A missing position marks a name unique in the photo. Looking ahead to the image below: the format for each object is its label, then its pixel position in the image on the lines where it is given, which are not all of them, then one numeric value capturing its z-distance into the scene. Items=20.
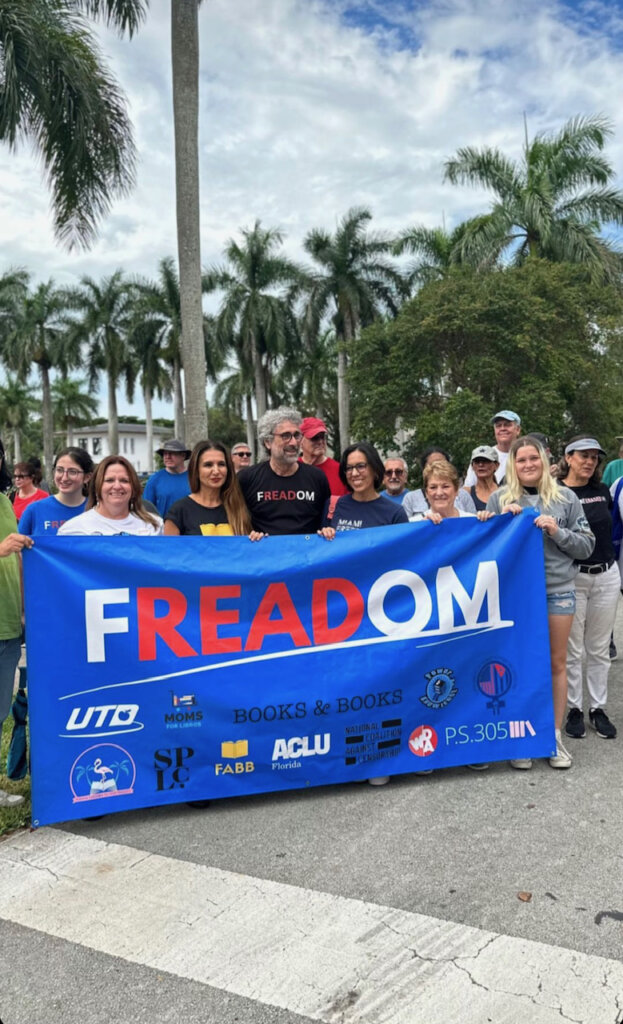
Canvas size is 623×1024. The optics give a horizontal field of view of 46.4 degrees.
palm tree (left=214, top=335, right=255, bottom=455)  46.54
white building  96.81
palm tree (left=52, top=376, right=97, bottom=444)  72.06
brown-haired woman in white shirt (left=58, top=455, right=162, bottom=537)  4.04
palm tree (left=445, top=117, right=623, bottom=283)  26.81
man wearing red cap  5.83
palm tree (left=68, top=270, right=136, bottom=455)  45.12
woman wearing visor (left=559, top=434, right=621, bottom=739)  4.64
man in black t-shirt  4.41
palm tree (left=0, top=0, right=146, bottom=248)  11.09
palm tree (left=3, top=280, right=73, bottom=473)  44.88
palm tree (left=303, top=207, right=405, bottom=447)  37.19
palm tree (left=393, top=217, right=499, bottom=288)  31.07
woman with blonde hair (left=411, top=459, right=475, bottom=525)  4.38
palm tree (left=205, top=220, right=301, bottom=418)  39.44
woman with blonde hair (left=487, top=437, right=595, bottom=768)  4.25
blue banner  3.59
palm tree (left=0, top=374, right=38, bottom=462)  72.62
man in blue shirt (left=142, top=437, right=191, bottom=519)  6.96
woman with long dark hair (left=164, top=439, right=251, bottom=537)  4.20
